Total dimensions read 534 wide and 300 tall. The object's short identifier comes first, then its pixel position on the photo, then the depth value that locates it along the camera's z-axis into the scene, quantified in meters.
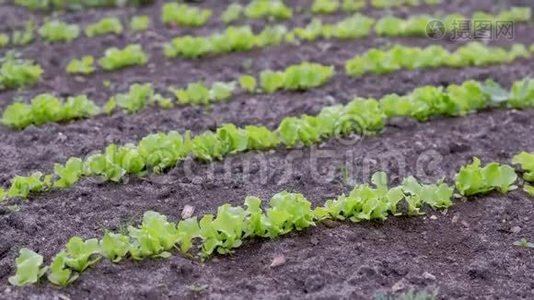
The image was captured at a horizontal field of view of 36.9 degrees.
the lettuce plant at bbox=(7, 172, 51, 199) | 4.71
